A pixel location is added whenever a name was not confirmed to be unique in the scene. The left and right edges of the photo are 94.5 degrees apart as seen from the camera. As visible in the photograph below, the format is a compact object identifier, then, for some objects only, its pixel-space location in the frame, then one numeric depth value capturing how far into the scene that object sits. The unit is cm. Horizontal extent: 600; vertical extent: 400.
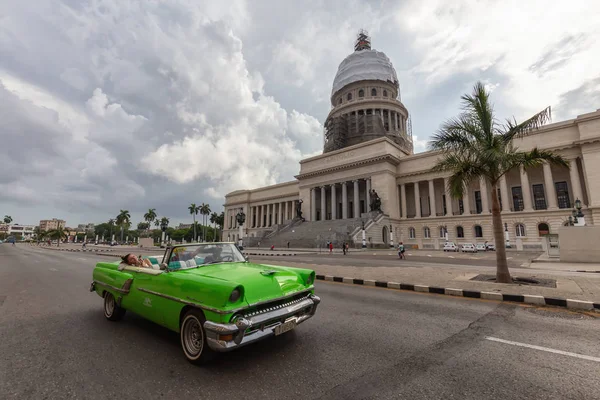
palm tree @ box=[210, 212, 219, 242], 9606
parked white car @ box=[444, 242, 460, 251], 3175
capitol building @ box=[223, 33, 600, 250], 3384
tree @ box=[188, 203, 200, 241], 8669
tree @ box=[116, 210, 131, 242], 8838
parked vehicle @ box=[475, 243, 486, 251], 3197
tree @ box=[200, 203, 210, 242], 8738
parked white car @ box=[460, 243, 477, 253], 3012
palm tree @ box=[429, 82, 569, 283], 943
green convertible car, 300
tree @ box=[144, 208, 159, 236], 9600
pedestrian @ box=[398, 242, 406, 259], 2052
